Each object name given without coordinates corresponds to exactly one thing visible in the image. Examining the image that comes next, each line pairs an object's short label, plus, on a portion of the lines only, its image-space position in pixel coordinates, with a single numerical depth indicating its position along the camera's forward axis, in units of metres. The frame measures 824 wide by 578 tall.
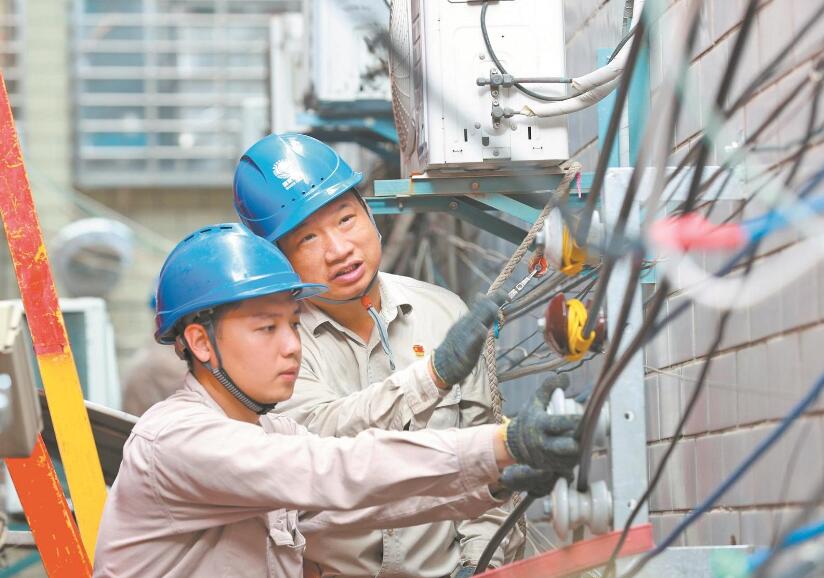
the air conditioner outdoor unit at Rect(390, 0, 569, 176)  8.27
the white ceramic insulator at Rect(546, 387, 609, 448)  5.39
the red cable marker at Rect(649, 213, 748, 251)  4.62
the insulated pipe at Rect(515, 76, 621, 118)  7.92
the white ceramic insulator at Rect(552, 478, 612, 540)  5.43
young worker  5.88
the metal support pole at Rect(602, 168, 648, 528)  5.46
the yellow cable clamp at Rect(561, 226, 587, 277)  5.68
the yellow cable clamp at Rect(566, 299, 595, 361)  5.68
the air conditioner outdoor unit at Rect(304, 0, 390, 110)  15.49
